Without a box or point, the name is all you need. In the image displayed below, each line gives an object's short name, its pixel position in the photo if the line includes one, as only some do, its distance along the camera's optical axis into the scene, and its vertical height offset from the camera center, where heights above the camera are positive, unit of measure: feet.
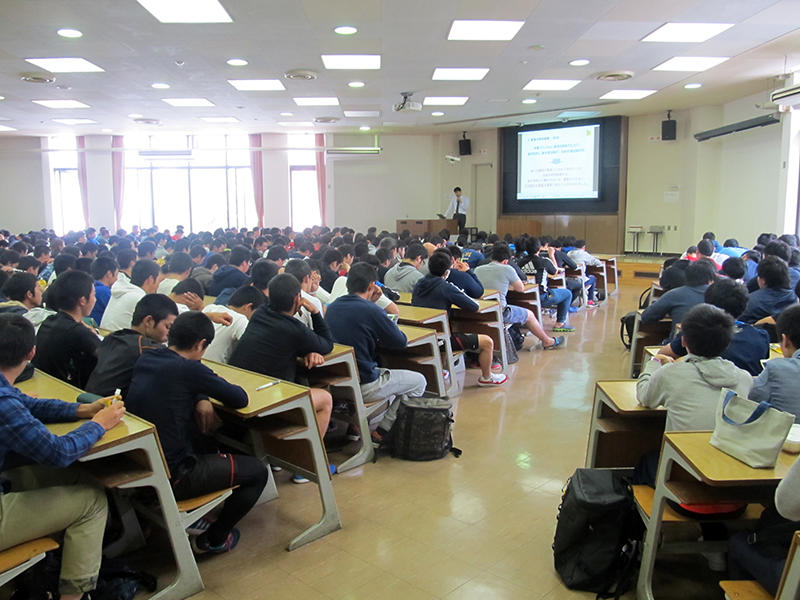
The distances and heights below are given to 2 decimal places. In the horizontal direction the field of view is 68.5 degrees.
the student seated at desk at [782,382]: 7.24 -1.99
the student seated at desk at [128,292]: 12.57 -1.49
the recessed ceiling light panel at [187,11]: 17.52 +6.56
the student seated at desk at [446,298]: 16.08 -2.03
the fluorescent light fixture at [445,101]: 34.14 +7.28
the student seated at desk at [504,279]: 19.53 -1.84
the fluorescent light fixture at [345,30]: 20.06 +6.70
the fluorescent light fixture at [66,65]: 24.14 +6.78
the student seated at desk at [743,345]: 9.82 -2.06
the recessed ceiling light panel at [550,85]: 29.81 +7.19
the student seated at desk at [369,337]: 11.93 -2.29
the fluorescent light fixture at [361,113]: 38.73 +7.37
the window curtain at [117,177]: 52.65 +4.36
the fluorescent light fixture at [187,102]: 33.76 +7.16
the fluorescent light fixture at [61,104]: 33.88 +7.13
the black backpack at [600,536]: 7.57 -4.08
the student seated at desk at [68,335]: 9.41 -1.74
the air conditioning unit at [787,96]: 23.81 +5.21
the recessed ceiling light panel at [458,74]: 26.91 +7.03
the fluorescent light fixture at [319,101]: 33.83 +7.18
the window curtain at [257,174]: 52.23 +4.54
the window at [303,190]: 53.67 +3.19
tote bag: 5.92 -2.15
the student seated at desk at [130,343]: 8.32 -1.69
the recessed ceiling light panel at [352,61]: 24.20 +6.88
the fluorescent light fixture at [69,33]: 19.98 +6.59
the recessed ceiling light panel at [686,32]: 20.76 +6.90
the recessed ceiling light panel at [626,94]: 33.47 +7.41
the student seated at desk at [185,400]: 7.78 -2.32
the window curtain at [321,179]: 52.90 +4.10
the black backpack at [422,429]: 11.76 -4.09
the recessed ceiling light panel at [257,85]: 28.86 +7.04
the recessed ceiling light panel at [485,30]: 20.07 +6.78
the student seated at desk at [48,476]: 6.19 -2.96
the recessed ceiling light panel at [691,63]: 25.55 +7.11
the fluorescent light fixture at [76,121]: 41.47 +7.37
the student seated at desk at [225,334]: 11.17 -2.06
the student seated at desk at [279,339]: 10.05 -1.96
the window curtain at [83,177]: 52.24 +4.32
